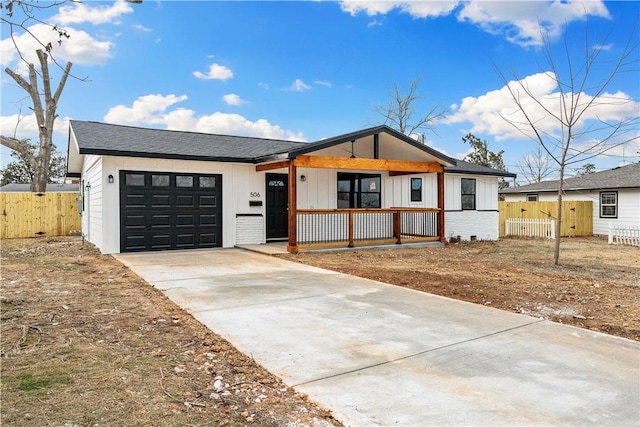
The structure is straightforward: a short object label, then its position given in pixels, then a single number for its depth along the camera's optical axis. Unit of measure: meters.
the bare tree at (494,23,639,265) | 8.62
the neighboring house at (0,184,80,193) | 32.20
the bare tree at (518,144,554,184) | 35.60
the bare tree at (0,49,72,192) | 19.56
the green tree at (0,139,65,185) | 40.72
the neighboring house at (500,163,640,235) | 18.12
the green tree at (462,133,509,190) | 36.53
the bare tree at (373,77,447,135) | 29.67
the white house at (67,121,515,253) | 10.31
